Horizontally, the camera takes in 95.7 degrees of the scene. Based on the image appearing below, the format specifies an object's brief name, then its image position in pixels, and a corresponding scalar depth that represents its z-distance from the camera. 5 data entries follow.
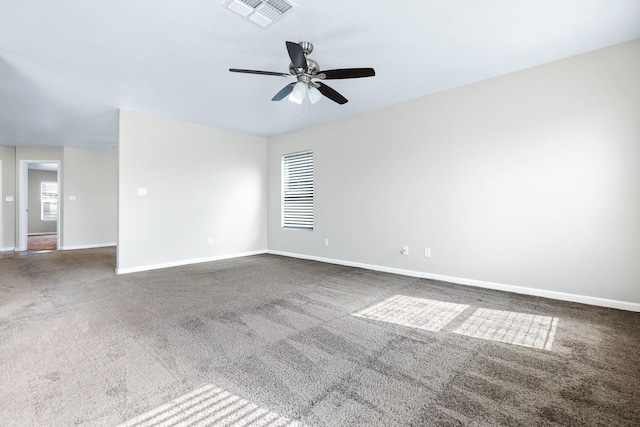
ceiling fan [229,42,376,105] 2.50
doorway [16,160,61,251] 10.64
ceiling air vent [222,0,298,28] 2.27
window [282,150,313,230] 5.83
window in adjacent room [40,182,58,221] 11.06
